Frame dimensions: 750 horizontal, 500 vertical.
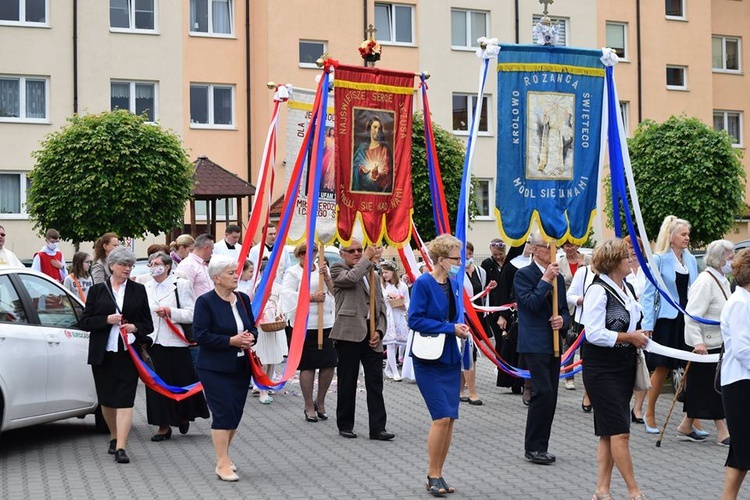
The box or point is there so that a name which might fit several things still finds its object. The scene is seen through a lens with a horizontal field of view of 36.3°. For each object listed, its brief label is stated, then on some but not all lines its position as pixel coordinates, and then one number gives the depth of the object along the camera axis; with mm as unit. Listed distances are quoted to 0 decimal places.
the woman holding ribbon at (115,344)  10320
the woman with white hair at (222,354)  9492
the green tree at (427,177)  34344
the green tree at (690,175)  35531
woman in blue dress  8891
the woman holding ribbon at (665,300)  11883
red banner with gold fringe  12156
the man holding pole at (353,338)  11836
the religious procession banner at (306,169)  12805
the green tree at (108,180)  27734
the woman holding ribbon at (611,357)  8266
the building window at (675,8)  44281
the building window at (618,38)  43062
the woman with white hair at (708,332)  10859
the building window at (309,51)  38094
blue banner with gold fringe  11172
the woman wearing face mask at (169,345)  11602
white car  10188
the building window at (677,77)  44125
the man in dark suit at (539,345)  10172
